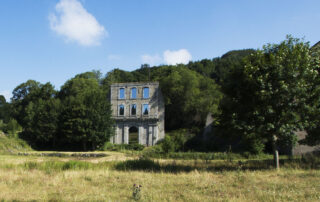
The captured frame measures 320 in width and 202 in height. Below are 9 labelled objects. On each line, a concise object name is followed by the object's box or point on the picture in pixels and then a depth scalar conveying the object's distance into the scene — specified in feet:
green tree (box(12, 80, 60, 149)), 126.72
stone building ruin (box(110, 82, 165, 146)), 134.00
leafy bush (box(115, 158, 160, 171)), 42.80
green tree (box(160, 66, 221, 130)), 139.95
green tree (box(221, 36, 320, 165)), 37.58
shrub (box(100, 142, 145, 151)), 119.65
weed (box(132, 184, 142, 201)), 21.76
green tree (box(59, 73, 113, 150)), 116.57
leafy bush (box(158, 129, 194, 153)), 91.04
